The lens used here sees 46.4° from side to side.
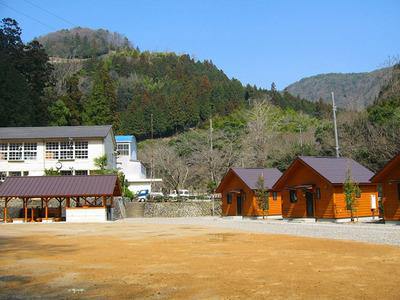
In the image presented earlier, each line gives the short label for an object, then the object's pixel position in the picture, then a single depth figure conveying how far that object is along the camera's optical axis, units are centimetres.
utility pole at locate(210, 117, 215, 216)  5535
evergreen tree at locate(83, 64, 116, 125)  6128
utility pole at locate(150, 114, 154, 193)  5700
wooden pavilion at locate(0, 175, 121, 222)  3372
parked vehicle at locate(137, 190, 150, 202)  4784
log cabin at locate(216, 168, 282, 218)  3556
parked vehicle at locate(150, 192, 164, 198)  4816
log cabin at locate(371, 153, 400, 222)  2261
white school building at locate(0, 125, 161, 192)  4312
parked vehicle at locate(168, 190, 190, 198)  4944
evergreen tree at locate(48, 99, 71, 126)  5847
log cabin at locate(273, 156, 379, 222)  2711
